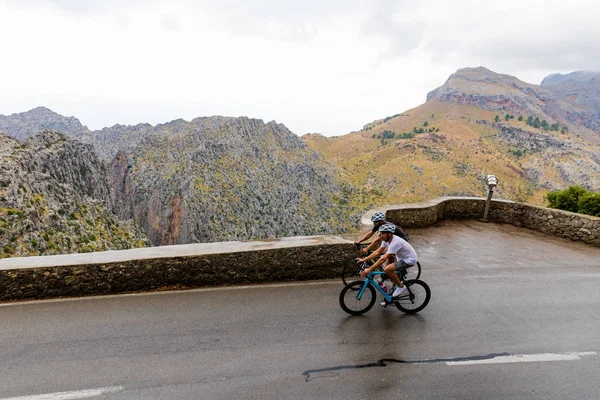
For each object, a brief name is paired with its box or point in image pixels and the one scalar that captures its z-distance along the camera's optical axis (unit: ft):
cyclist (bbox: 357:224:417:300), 22.75
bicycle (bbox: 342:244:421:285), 26.38
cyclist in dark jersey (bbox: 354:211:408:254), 25.16
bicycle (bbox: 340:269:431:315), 22.52
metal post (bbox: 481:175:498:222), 45.29
